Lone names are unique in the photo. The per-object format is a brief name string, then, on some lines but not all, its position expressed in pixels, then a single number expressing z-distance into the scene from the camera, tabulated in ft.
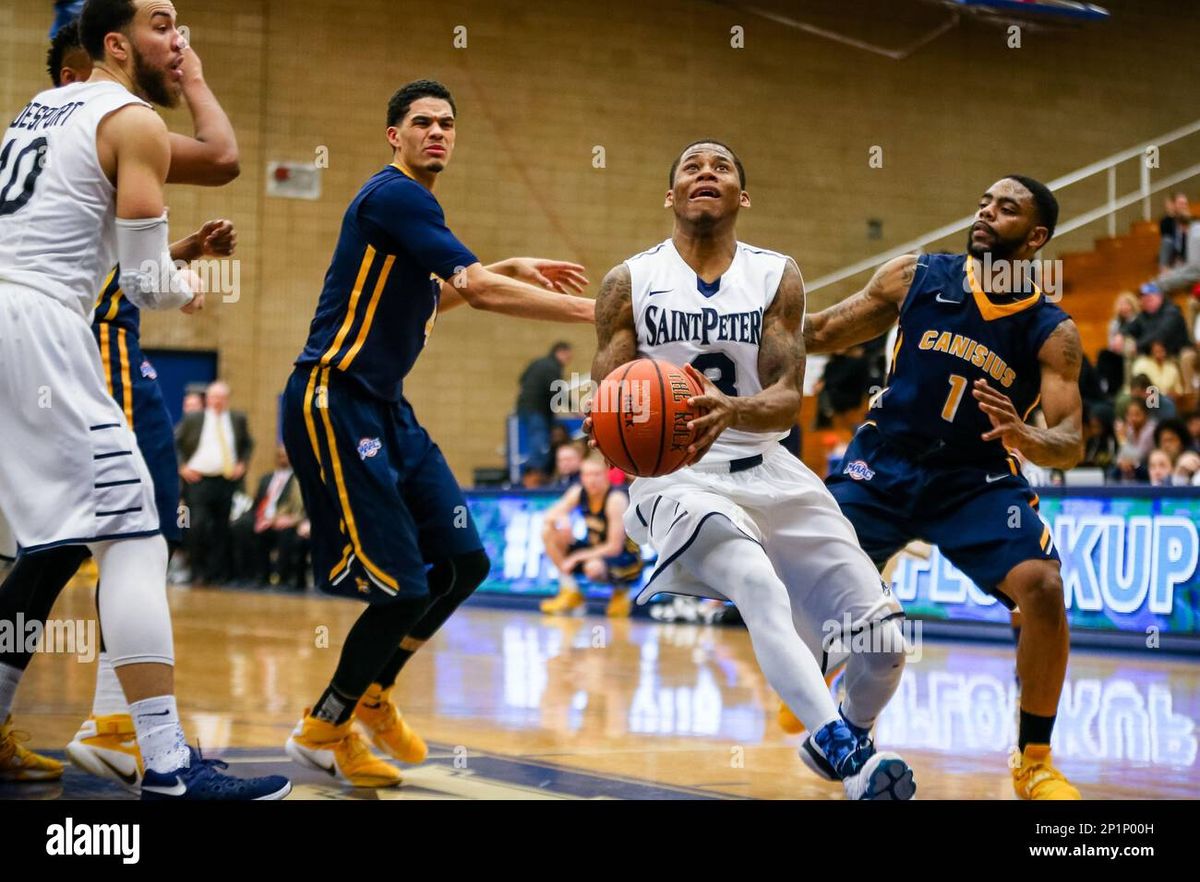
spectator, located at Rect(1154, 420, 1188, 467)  36.19
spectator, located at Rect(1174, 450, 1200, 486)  35.17
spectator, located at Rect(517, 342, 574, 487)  49.65
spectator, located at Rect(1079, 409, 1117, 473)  39.27
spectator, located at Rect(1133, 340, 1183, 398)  42.42
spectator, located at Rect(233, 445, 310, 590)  53.21
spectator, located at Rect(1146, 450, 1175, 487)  35.50
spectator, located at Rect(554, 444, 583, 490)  44.47
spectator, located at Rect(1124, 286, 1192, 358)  43.01
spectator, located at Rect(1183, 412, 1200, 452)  36.50
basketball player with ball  14.12
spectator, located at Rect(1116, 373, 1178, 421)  39.14
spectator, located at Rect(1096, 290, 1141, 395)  44.16
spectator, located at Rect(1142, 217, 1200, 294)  47.50
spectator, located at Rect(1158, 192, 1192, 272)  49.49
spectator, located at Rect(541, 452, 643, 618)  42.27
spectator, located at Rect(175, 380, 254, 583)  51.34
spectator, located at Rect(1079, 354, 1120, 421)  37.88
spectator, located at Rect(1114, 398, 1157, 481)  37.78
